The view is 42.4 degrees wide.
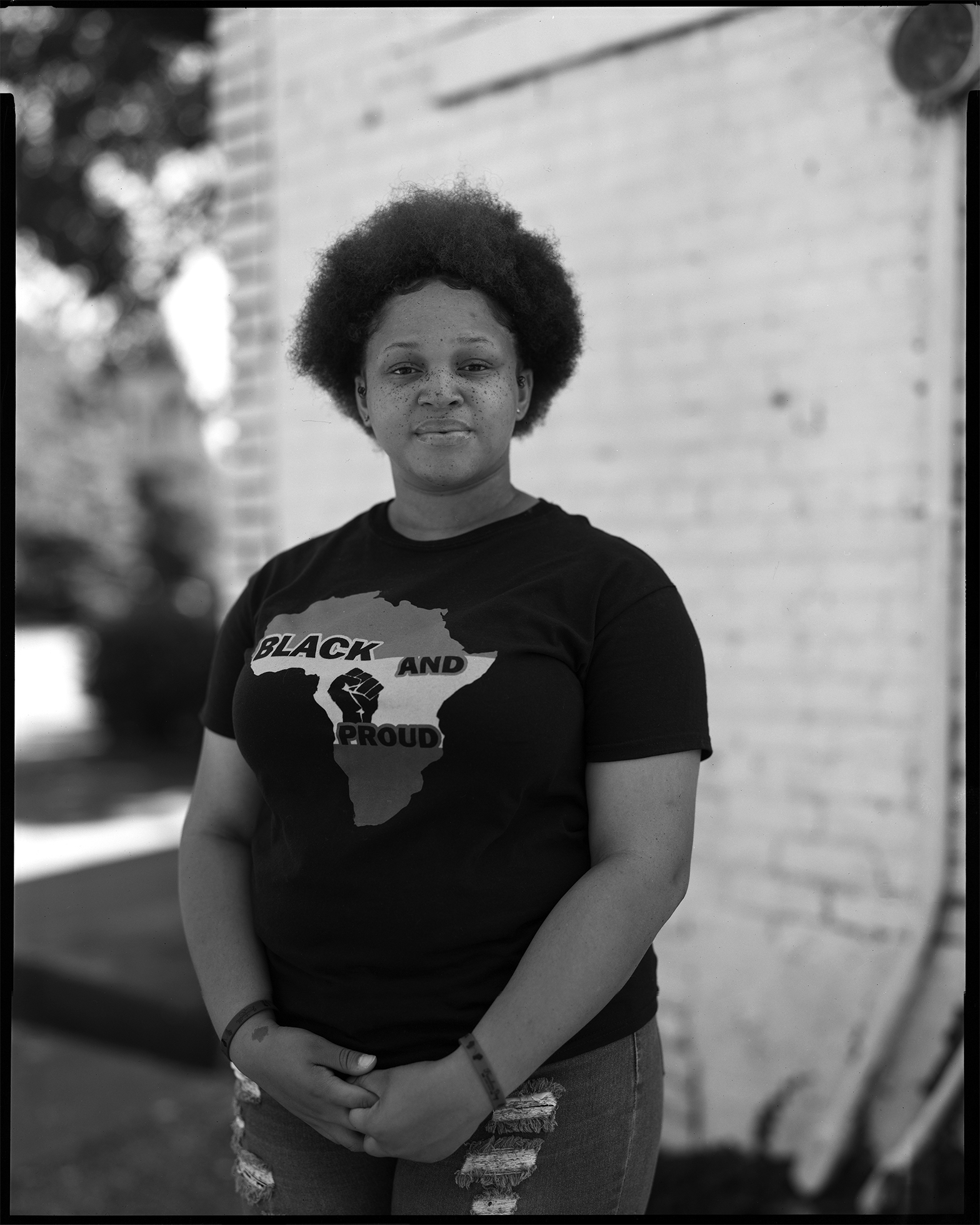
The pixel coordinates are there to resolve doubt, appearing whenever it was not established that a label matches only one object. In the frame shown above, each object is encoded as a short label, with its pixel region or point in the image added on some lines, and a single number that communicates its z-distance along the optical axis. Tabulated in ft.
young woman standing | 4.79
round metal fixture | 8.73
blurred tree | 25.46
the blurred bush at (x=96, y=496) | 77.87
